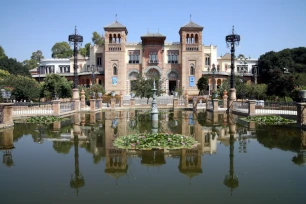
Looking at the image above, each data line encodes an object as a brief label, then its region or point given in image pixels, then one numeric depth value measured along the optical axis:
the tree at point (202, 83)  42.31
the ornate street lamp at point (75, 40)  26.75
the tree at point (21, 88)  30.83
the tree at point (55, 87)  36.19
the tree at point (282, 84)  28.56
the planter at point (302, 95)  13.25
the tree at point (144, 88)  35.09
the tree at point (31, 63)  84.82
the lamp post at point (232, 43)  24.09
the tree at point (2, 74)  42.27
